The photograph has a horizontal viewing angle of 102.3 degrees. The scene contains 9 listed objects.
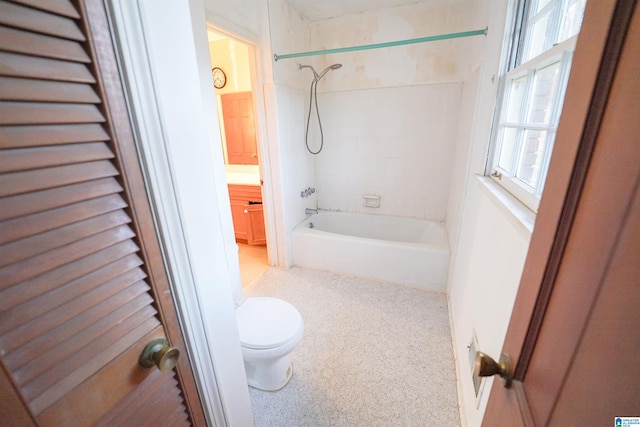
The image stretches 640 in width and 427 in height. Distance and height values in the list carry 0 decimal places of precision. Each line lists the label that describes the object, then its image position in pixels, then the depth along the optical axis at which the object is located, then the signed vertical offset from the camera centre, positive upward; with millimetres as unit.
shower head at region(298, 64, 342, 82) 2479 +586
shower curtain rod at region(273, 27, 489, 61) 1643 +598
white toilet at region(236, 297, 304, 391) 1325 -1020
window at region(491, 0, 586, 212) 866 +125
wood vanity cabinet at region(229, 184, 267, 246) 2877 -869
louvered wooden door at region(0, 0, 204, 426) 380 -152
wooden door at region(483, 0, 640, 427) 309 -179
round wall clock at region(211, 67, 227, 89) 3064 +652
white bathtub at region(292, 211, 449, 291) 2305 -1125
